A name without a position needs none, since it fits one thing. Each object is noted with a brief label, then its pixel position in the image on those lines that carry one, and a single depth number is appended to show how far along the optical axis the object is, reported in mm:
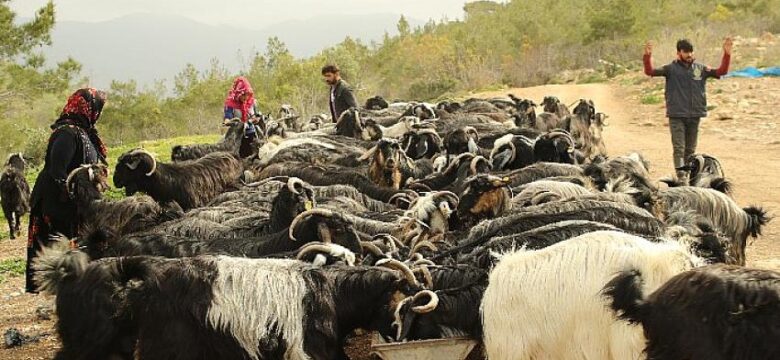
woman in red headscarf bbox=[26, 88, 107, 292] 6438
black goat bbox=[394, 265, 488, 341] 4477
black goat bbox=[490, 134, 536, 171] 9312
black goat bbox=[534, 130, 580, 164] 9172
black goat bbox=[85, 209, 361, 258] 5637
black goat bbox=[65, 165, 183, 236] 6766
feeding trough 4230
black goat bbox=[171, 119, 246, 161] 11430
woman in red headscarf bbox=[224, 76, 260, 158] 13836
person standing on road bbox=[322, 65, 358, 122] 12677
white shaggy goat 3930
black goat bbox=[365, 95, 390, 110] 18459
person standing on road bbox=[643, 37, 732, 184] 10109
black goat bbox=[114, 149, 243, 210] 8562
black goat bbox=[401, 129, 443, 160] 10688
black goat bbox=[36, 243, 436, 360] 4215
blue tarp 21828
